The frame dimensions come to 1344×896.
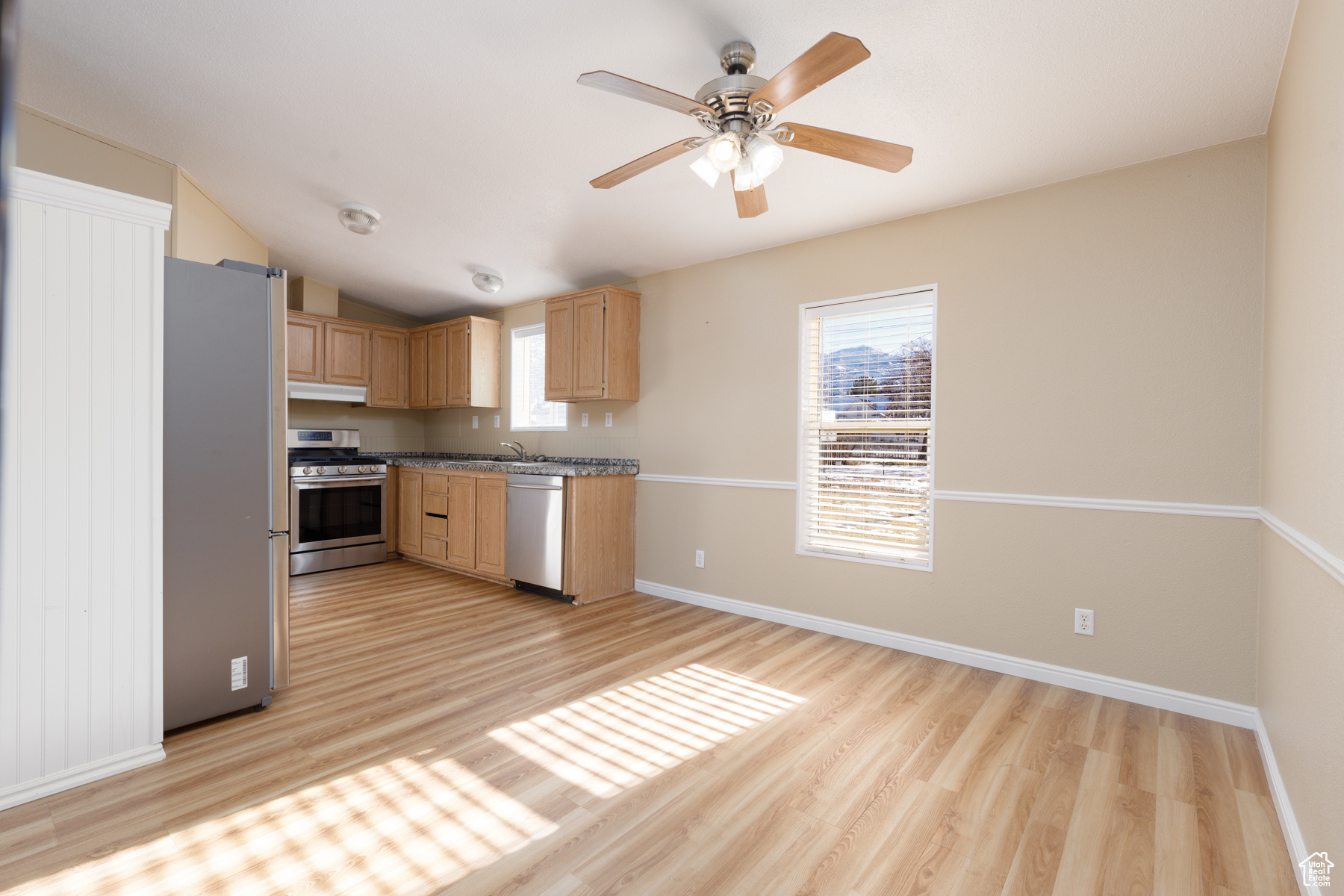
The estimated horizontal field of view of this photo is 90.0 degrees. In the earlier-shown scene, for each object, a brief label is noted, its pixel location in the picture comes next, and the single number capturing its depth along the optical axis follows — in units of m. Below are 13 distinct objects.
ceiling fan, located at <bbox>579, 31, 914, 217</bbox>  2.06
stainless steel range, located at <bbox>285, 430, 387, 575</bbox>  5.17
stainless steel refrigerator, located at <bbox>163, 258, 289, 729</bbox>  2.42
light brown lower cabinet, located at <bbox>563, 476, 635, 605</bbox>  4.38
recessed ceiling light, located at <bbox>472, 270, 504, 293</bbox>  5.00
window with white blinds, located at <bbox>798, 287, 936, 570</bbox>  3.53
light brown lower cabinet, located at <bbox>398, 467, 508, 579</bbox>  4.93
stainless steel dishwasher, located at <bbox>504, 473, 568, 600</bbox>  4.42
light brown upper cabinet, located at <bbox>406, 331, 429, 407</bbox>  6.36
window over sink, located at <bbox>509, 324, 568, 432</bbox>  5.73
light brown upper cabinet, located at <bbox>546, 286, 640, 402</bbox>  4.66
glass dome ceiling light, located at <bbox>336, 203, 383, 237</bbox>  3.96
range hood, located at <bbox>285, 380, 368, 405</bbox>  5.59
